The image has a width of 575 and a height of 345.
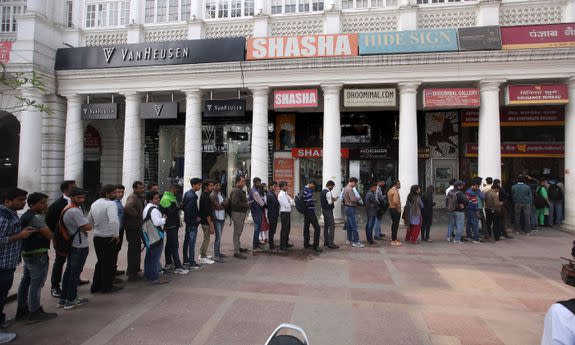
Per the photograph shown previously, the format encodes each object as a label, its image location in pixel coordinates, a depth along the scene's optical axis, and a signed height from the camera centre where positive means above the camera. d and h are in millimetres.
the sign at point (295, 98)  12375 +3420
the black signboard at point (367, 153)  16188 +1704
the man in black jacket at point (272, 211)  8273 -663
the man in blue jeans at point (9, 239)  3844 -670
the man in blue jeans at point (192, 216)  6617 -645
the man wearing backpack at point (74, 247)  4773 -948
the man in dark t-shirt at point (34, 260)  4246 -1041
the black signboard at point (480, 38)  11234 +5289
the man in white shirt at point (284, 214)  8286 -742
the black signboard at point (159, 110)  13258 +3128
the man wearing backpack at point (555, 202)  11750 -536
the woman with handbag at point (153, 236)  5696 -933
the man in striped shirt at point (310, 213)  8219 -702
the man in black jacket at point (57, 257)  5285 -1203
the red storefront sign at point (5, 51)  12852 +5377
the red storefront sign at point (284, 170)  16797 +833
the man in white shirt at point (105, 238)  5285 -897
